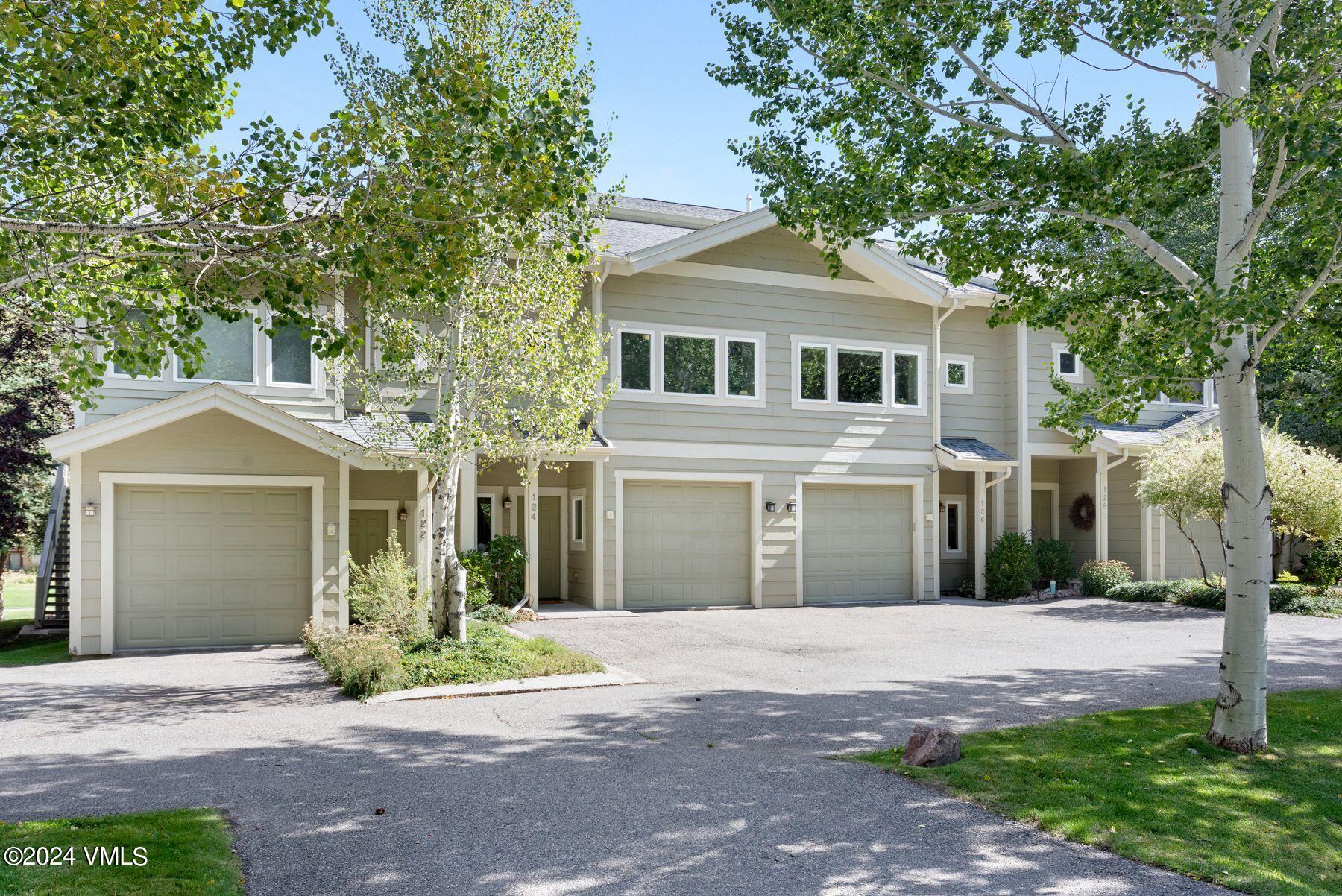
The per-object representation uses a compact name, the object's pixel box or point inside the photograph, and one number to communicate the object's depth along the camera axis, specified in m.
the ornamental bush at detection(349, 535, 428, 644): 12.11
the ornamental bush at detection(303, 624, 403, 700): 10.12
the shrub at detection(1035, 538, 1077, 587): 20.91
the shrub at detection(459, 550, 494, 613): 14.95
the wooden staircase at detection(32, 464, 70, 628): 15.71
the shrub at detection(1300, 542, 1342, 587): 19.06
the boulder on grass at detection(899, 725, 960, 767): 7.29
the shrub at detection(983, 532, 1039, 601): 19.91
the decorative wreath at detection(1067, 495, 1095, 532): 21.75
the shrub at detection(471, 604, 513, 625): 14.88
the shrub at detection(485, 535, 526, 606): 16.09
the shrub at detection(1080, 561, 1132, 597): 20.27
